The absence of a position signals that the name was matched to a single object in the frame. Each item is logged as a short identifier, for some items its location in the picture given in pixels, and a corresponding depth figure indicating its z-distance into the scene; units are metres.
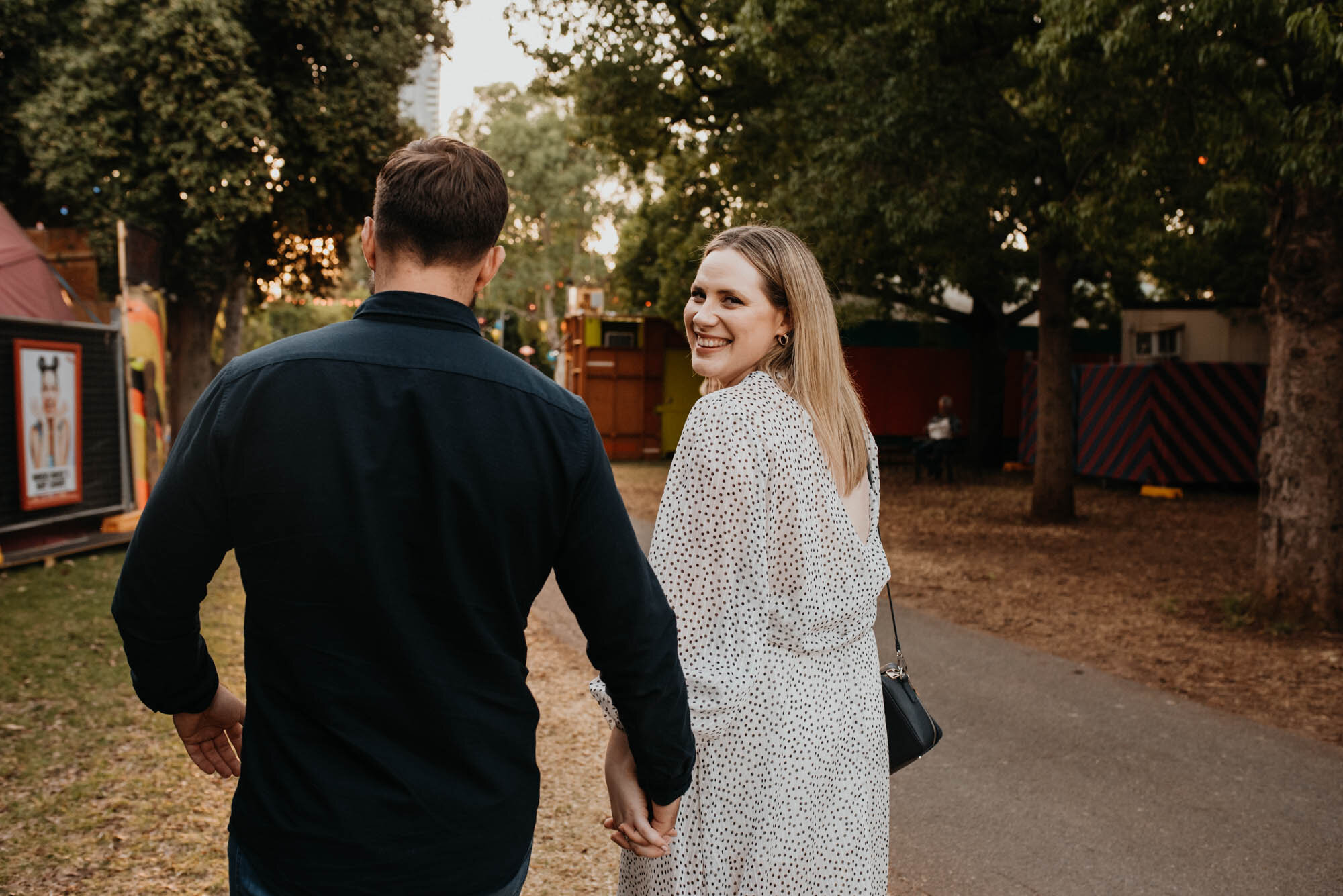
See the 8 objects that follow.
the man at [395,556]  1.59
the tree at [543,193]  50.78
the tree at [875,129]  11.02
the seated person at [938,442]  21.31
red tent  10.68
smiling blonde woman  2.02
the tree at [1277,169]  7.29
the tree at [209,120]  15.44
